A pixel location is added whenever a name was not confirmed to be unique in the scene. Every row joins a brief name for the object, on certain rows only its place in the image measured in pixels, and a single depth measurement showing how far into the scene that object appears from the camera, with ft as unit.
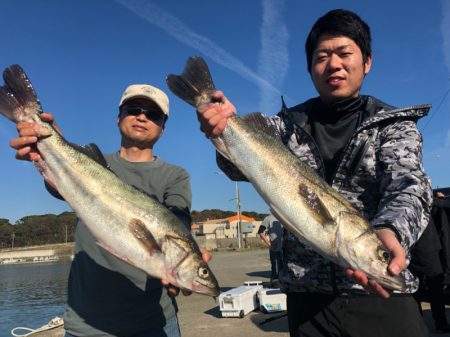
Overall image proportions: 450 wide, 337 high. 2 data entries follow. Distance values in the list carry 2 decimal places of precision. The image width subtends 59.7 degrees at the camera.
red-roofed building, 291.85
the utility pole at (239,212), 189.16
